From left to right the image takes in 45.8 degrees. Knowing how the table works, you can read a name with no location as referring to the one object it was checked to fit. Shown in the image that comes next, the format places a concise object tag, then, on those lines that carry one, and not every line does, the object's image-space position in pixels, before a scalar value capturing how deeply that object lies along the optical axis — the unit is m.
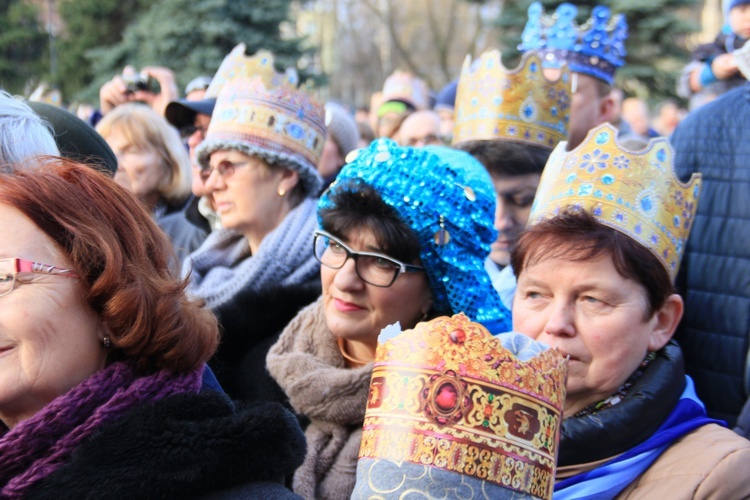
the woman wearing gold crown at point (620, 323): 2.26
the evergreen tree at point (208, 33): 14.84
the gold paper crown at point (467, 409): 1.61
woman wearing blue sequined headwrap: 2.91
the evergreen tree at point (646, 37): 14.10
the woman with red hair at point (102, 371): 1.90
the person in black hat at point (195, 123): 4.83
